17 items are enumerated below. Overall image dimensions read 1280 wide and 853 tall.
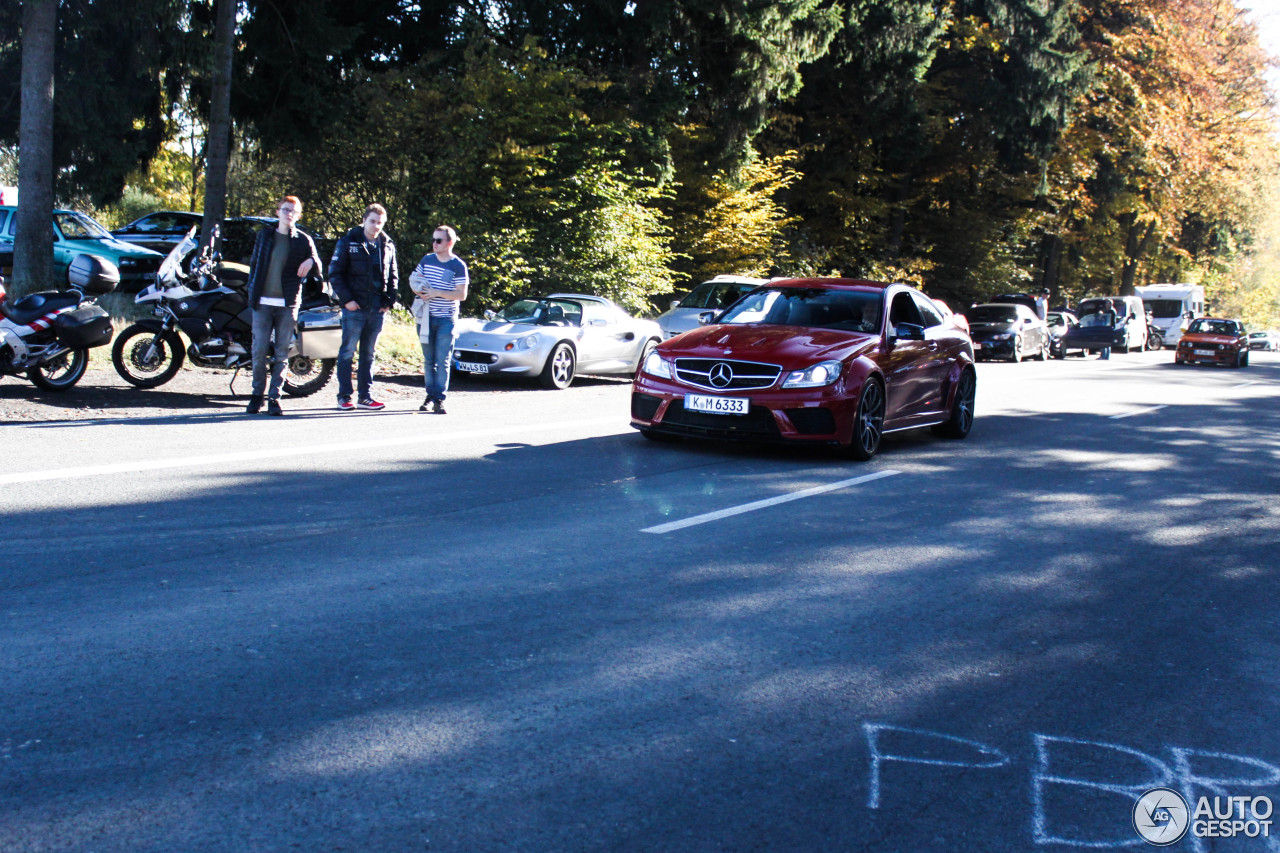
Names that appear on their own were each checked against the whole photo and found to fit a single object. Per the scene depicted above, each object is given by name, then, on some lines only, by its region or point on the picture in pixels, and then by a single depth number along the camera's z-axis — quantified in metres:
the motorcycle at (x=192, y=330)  11.90
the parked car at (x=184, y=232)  21.98
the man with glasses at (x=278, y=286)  10.66
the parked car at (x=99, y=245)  20.67
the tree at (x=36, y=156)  15.16
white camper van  50.50
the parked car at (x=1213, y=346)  34.28
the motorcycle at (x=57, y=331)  10.77
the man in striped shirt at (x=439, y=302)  11.81
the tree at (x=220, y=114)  18.64
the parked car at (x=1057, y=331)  35.50
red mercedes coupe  9.34
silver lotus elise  15.59
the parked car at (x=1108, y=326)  37.66
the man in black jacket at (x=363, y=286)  11.40
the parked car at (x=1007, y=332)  31.47
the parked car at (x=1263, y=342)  73.38
